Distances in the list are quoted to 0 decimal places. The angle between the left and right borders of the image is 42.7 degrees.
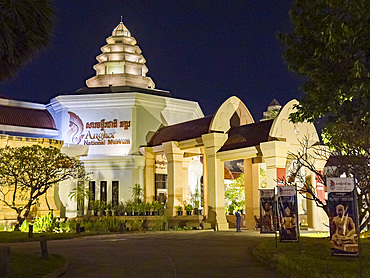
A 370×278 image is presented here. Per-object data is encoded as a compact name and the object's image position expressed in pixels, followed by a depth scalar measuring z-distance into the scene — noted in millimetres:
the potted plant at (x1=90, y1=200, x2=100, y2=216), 34062
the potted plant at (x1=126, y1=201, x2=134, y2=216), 32847
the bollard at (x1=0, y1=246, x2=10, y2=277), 10852
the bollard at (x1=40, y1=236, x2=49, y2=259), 13898
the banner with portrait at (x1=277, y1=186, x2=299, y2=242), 16772
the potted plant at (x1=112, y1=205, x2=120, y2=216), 33469
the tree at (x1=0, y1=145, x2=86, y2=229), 28609
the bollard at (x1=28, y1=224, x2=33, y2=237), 22984
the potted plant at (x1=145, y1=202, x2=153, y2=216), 32469
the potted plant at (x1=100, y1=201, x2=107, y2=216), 33562
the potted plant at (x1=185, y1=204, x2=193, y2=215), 32053
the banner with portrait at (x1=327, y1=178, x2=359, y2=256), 12414
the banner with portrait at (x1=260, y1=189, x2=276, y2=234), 20234
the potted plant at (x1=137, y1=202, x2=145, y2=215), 32594
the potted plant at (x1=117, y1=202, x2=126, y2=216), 33469
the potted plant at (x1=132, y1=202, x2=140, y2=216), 32594
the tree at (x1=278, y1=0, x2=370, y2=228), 11867
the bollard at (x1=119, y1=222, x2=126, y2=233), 27716
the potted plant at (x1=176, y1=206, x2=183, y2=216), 32312
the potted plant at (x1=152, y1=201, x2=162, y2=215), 32750
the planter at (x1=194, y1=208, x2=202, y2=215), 32778
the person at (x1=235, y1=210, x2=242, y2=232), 27402
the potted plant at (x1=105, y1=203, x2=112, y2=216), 33344
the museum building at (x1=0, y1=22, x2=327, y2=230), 30625
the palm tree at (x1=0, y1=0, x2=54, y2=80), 14797
